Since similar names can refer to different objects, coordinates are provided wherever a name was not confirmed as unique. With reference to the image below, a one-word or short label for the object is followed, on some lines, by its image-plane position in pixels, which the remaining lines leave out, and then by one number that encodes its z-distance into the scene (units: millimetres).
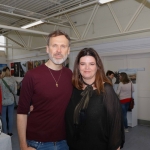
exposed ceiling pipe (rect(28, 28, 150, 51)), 5041
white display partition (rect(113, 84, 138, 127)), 5343
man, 1474
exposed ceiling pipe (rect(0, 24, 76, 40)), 4964
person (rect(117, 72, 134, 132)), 4938
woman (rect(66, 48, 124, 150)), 1419
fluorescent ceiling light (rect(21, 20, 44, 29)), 5459
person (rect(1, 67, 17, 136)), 4156
